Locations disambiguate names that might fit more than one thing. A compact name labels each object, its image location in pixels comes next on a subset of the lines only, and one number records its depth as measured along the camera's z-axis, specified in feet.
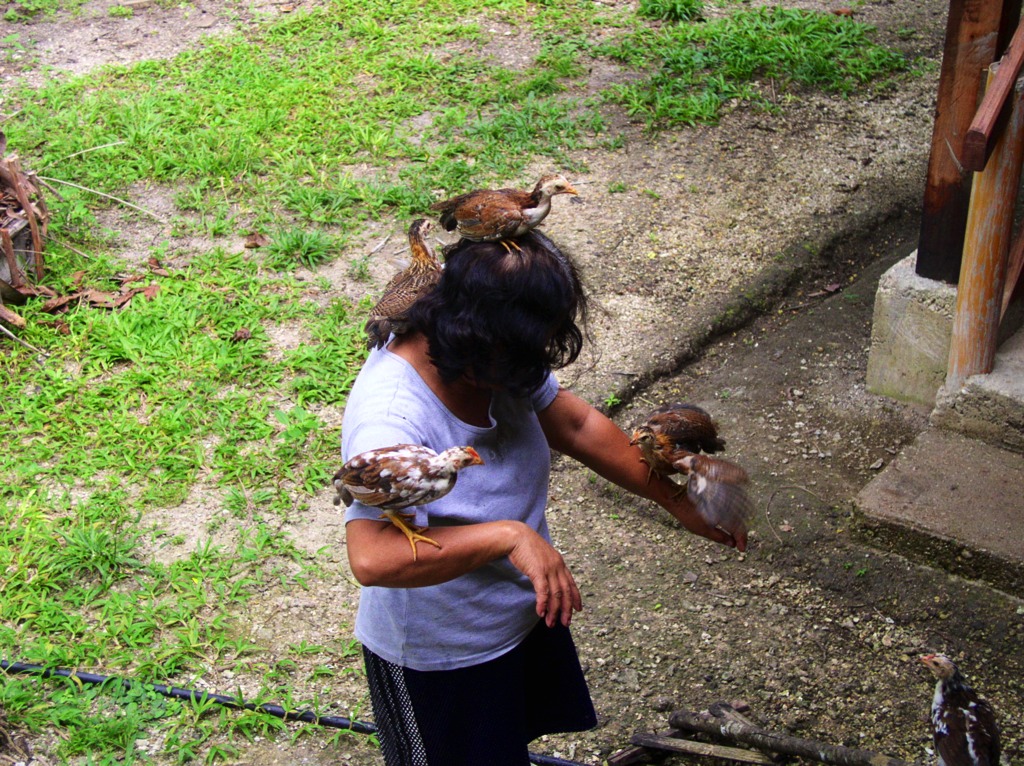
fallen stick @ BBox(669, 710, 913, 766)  10.71
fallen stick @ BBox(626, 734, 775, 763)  11.85
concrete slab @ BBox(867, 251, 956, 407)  16.70
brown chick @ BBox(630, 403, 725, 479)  10.45
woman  7.91
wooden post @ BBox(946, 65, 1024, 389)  14.56
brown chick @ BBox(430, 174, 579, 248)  8.91
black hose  12.85
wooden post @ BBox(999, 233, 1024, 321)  16.23
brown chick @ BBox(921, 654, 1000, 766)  10.23
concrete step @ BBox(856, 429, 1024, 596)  14.24
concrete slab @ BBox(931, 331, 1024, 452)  15.80
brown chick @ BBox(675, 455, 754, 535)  9.91
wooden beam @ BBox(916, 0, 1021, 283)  14.89
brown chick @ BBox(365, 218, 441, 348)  8.68
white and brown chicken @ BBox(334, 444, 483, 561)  7.51
